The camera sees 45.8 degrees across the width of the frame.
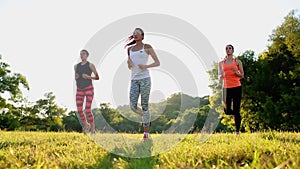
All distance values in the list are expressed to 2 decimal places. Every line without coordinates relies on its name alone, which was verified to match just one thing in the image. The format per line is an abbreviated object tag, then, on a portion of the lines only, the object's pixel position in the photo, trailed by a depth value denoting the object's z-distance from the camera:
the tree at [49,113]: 43.81
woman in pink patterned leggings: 8.39
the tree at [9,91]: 34.84
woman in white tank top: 6.63
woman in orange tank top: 7.89
